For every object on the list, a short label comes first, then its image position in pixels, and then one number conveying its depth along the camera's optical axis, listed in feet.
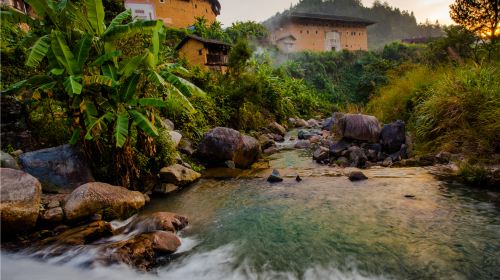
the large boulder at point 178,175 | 24.80
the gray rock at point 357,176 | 23.24
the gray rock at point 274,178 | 25.11
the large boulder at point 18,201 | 15.54
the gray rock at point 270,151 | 38.75
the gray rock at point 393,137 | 30.14
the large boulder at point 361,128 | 32.17
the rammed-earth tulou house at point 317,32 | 127.24
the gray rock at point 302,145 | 41.08
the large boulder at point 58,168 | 20.67
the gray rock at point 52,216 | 17.22
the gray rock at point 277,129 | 51.84
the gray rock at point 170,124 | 35.54
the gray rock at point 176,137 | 31.75
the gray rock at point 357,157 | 29.09
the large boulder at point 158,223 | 16.48
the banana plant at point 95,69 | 19.03
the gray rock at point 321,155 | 31.86
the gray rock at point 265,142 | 41.46
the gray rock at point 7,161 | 19.89
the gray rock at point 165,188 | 23.66
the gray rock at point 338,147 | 31.70
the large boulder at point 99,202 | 17.76
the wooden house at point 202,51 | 75.05
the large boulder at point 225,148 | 31.24
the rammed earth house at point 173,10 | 95.55
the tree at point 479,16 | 41.16
